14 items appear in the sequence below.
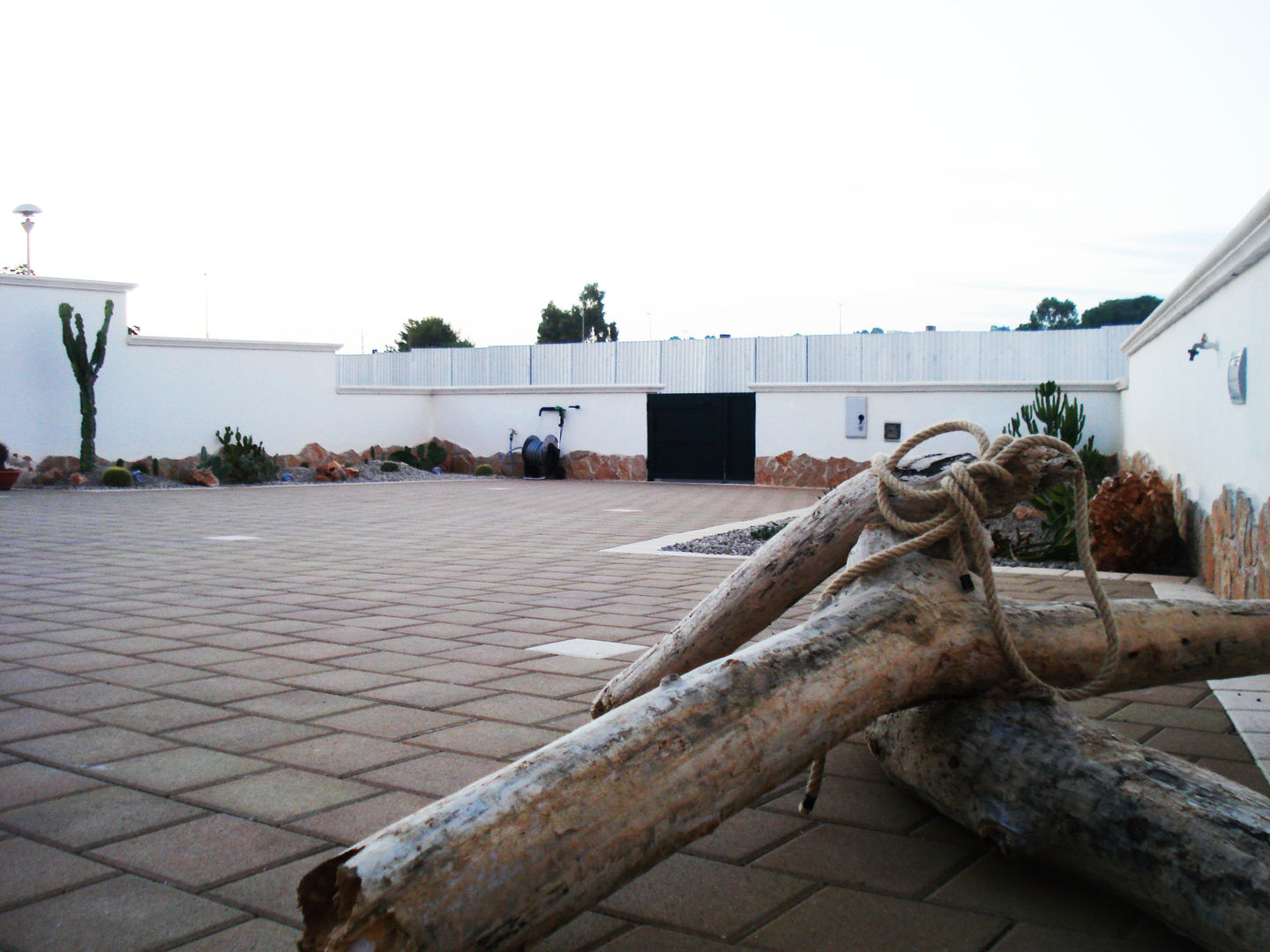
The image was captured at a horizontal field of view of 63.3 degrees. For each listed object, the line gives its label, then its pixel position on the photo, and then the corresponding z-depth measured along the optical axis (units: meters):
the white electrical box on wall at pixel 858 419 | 16.89
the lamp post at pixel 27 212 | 17.42
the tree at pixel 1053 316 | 55.81
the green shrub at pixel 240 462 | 17.38
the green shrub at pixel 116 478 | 16.12
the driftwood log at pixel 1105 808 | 1.96
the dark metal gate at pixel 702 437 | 18.42
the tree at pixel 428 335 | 53.97
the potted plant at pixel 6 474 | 15.21
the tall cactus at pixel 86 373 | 15.90
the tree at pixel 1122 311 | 44.88
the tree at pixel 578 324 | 55.16
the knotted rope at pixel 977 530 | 2.45
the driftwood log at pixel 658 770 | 1.63
